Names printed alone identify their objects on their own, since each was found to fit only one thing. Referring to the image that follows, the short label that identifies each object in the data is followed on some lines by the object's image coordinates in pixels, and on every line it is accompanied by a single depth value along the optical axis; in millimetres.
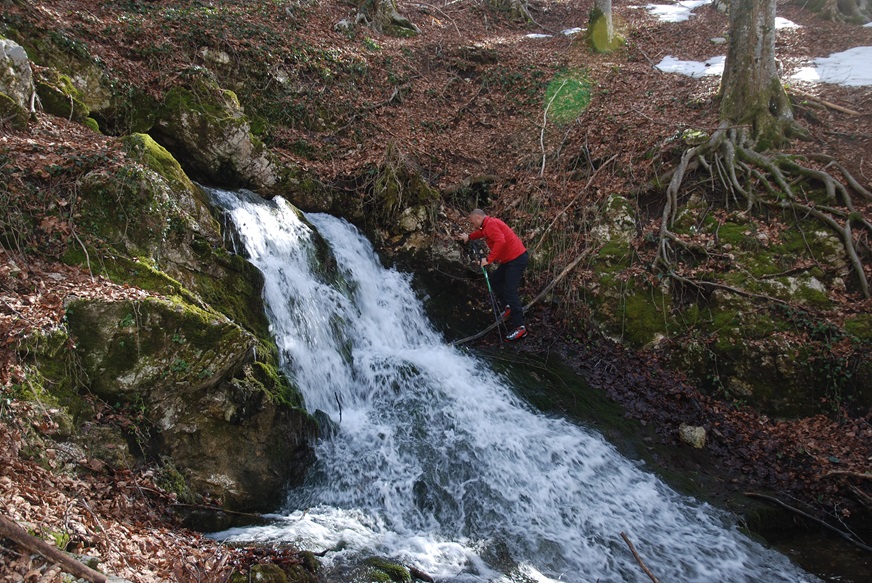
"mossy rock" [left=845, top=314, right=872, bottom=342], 6387
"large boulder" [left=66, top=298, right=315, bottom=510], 4516
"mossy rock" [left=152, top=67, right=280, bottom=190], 8602
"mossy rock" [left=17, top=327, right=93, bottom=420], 3951
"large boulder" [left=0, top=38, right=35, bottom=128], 5895
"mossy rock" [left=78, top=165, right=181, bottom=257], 5320
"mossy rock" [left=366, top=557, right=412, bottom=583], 4299
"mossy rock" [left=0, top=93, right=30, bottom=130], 5822
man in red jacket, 8320
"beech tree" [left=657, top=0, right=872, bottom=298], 7648
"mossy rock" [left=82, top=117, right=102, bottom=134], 7198
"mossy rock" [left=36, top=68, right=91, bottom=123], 6836
